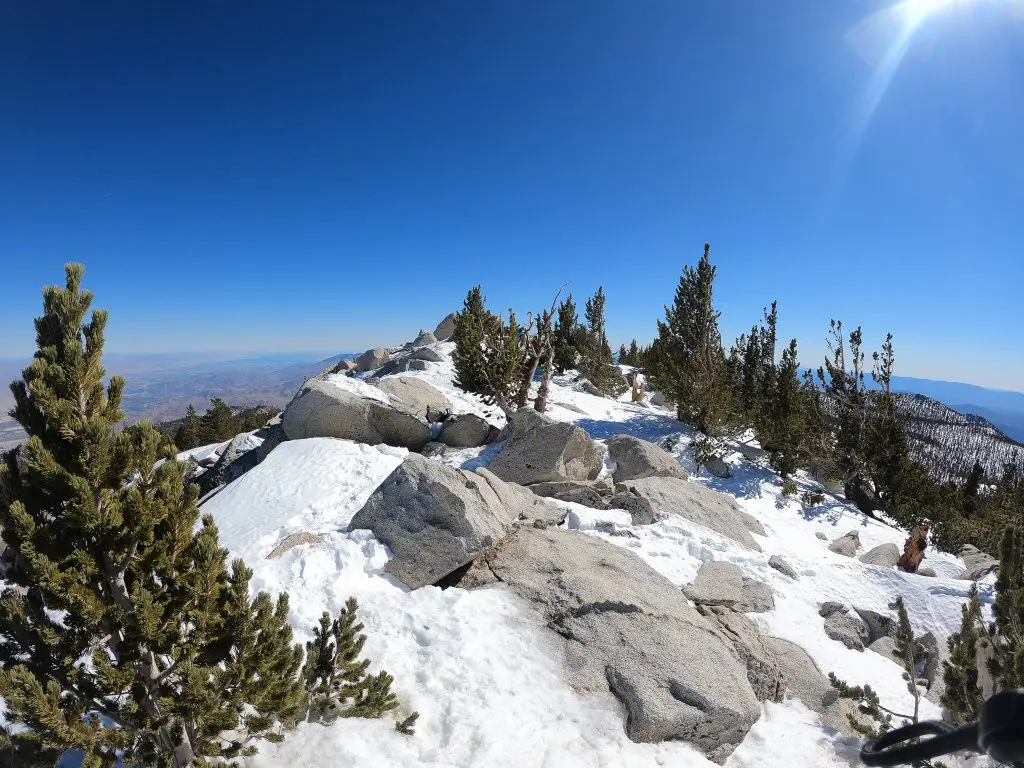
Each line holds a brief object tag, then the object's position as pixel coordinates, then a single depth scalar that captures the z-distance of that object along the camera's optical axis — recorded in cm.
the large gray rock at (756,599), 926
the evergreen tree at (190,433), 3491
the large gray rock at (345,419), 1675
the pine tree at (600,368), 3253
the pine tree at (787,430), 2009
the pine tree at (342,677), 531
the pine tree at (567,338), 3706
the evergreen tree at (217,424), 3775
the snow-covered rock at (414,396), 1956
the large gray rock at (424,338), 5263
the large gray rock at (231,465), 1819
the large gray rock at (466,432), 1822
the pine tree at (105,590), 365
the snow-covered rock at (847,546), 1413
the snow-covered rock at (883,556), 1340
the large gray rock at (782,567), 1100
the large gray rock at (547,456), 1403
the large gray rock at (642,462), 1537
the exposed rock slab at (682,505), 1222
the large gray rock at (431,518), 798
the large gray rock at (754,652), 736
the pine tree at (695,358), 2184
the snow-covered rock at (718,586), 897
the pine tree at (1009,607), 502
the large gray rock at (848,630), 920
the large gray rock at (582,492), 1270
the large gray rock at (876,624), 978
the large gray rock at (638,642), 622
